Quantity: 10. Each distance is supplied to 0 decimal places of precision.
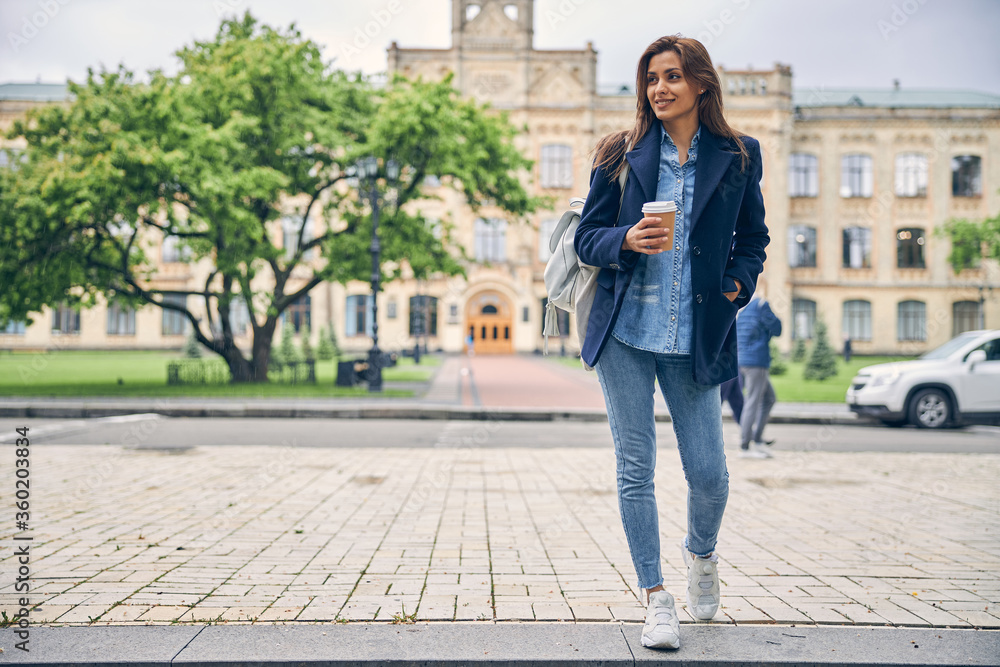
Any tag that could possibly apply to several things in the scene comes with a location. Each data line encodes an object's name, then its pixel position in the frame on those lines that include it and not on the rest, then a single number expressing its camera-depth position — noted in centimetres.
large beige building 4191
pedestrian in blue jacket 816
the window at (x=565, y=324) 4391
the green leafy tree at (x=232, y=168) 1648
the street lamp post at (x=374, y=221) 1747
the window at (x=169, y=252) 4360
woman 274
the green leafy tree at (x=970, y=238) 3201
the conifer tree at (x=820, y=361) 2494
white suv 1225
